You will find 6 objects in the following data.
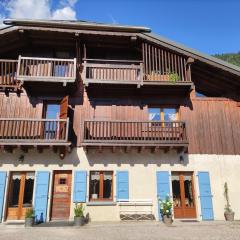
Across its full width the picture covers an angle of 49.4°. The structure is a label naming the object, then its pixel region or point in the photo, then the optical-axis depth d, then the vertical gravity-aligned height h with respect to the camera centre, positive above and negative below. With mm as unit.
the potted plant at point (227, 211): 12883 -735
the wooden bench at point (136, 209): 12648 -632
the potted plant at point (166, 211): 11881 -686
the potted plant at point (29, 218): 11328 -959
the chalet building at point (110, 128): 12961 +3470
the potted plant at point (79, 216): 11328 -863
